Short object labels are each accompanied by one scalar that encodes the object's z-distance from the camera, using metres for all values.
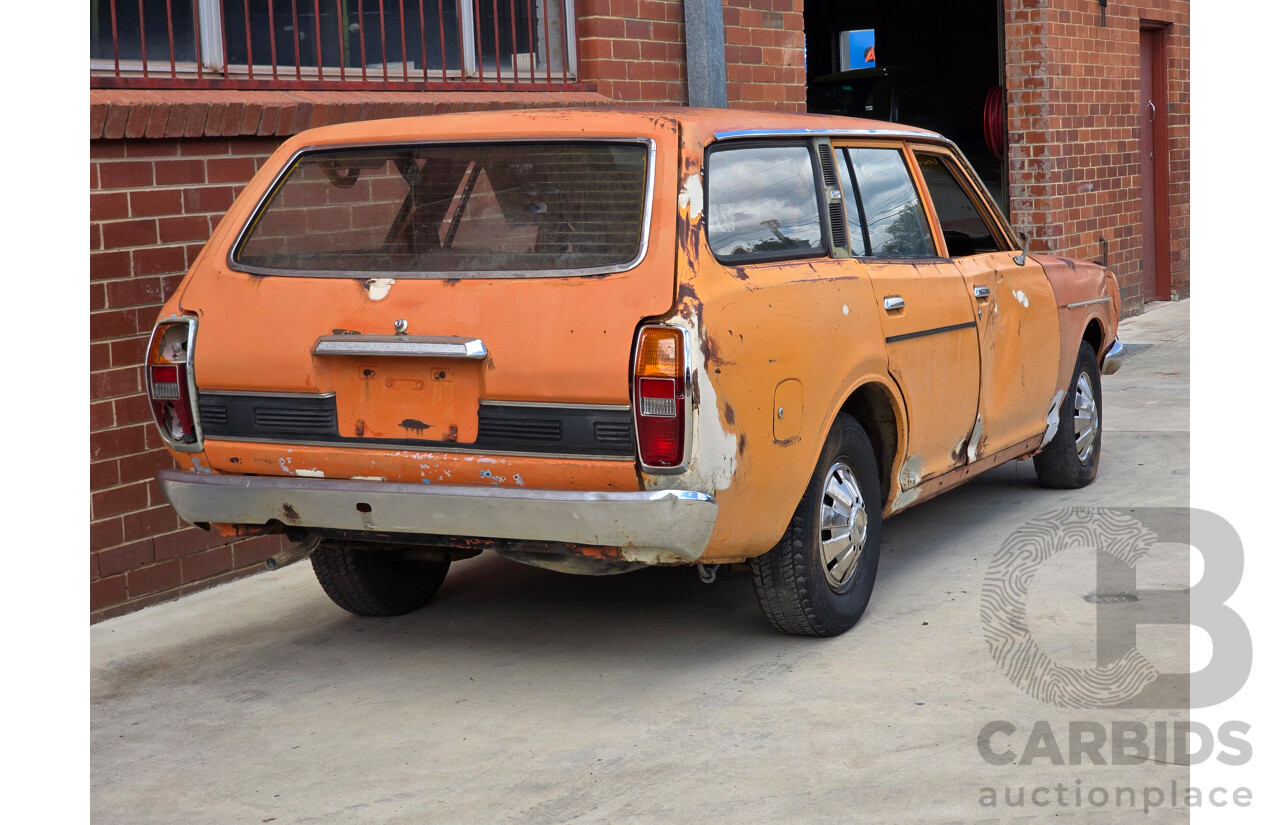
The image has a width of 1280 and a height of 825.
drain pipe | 8.77
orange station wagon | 4.18
